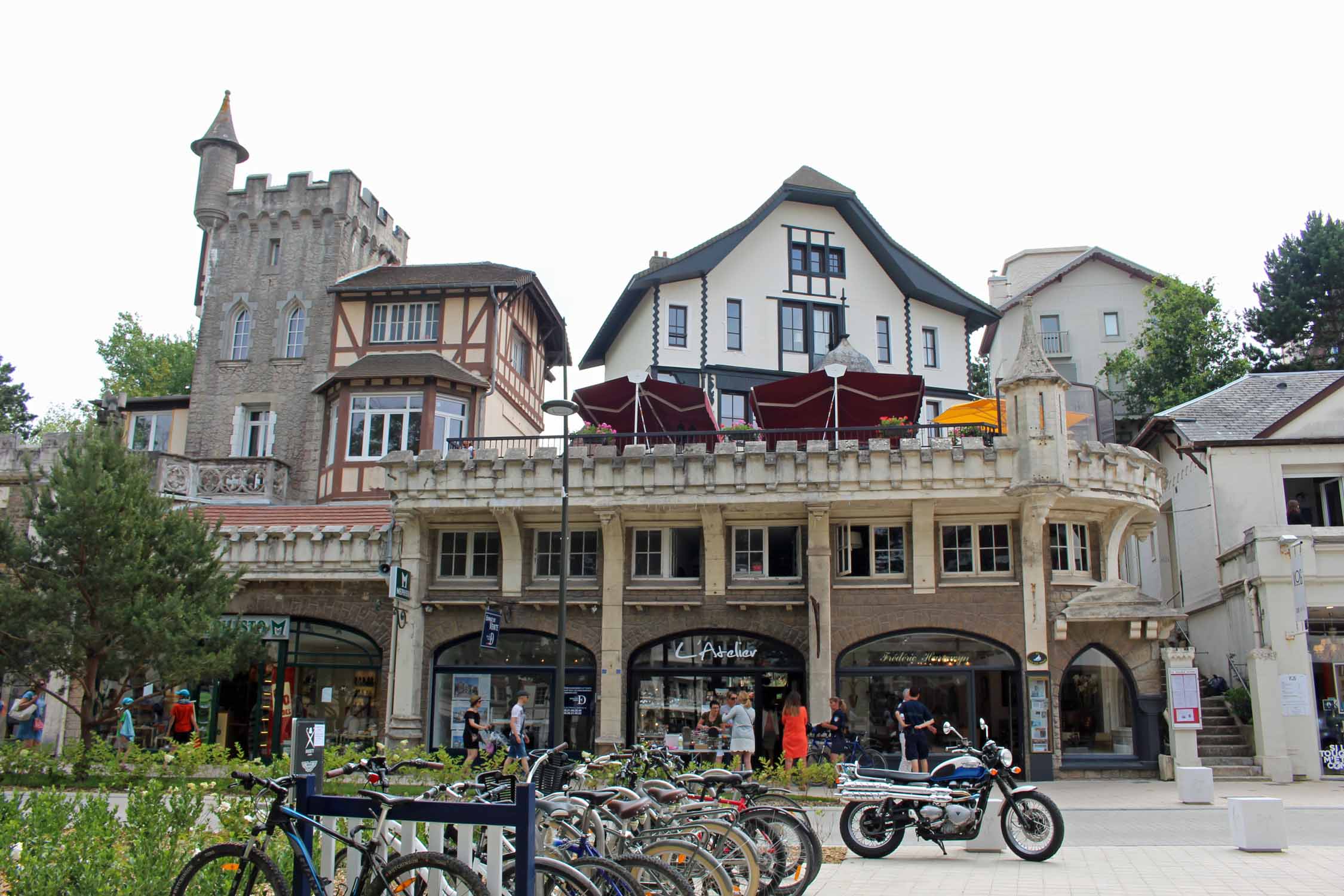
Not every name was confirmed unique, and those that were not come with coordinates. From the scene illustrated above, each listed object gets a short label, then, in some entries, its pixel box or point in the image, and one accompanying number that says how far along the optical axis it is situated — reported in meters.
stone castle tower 30.95
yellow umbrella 24.89
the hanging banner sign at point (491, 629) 23.05
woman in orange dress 19.20
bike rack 5.37
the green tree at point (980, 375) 52.97
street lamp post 18.39
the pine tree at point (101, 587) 19.41
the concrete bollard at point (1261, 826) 11.52
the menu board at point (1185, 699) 21.25
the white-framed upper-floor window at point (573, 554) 24.75
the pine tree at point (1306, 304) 38.97
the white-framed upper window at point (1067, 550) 23.23
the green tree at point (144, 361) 48.00
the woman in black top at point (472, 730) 18.39
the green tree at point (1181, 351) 38.25
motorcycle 11.22
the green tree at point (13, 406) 52.00
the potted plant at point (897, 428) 23.66
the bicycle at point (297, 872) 5.75
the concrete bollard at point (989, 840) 11.78
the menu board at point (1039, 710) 22.25
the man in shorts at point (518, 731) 17.16
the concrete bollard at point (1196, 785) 16.89
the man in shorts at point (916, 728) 18.11
